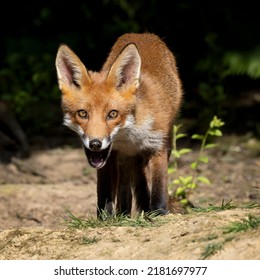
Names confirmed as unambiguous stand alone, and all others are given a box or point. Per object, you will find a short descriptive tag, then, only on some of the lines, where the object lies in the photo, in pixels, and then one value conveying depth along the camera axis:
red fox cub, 11.34
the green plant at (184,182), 14.36
